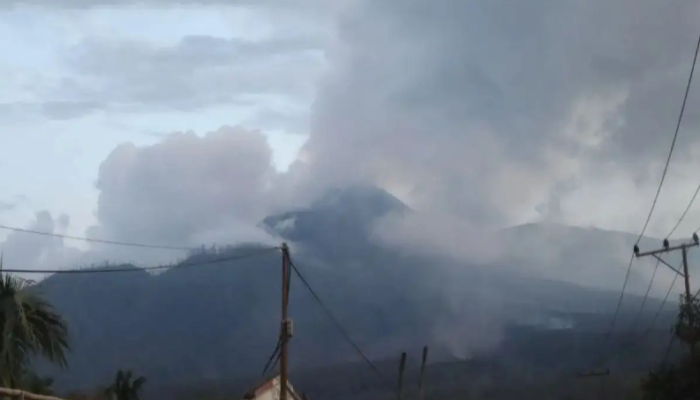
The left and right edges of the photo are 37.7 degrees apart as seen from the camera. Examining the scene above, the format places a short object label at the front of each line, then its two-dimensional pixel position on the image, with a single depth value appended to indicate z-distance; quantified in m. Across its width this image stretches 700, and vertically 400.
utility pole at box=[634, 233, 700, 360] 44.06
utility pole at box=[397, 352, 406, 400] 53.94
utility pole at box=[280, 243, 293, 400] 33.75
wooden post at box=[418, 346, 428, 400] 57.46
